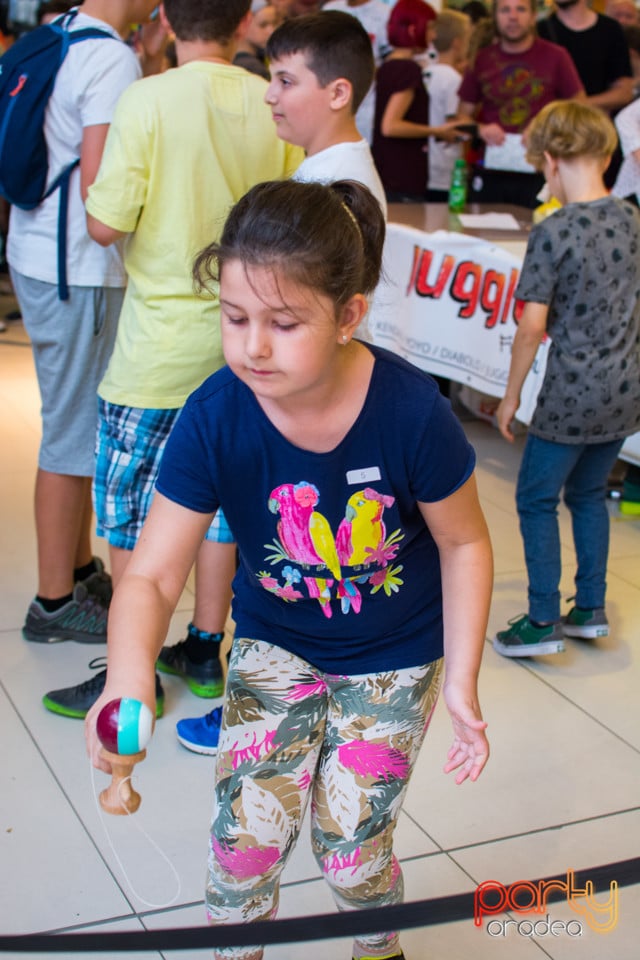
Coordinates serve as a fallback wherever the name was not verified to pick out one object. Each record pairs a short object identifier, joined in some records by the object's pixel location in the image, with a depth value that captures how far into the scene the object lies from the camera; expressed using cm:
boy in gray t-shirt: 309
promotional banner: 462
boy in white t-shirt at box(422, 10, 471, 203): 677
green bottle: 580
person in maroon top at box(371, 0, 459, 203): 618
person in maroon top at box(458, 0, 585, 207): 556
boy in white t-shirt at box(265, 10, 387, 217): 260
